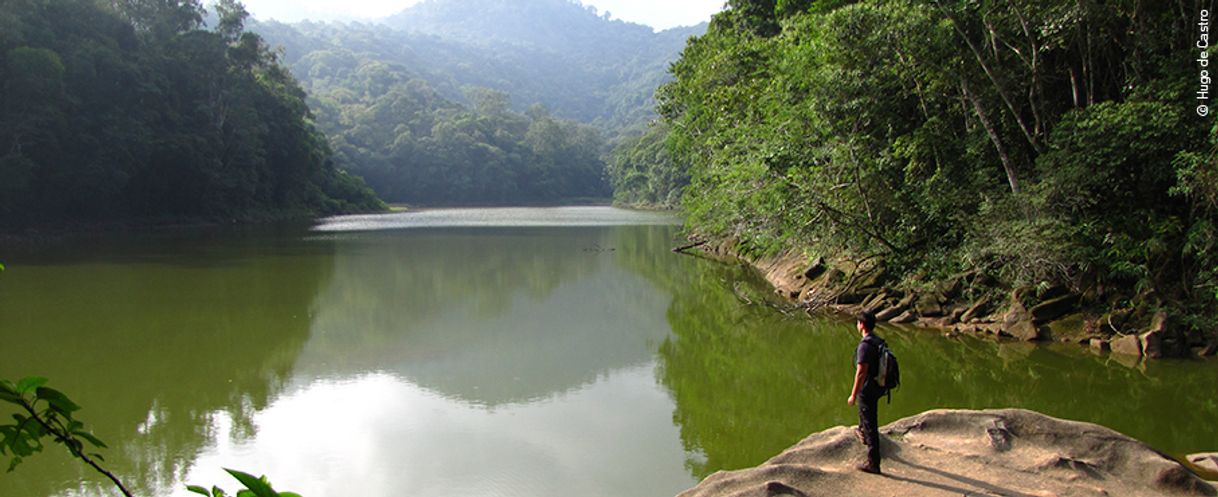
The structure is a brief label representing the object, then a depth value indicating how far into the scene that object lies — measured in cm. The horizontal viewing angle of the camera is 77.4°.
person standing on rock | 489
